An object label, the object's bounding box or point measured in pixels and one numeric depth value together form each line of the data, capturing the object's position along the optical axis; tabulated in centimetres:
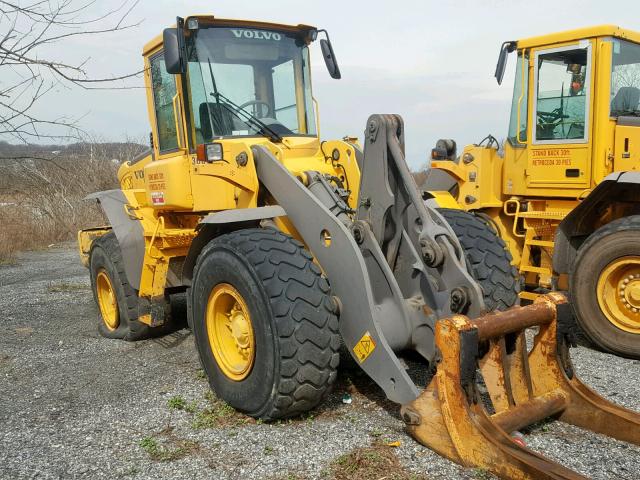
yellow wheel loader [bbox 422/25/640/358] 527
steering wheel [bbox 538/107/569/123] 639
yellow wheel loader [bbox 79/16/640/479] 321
